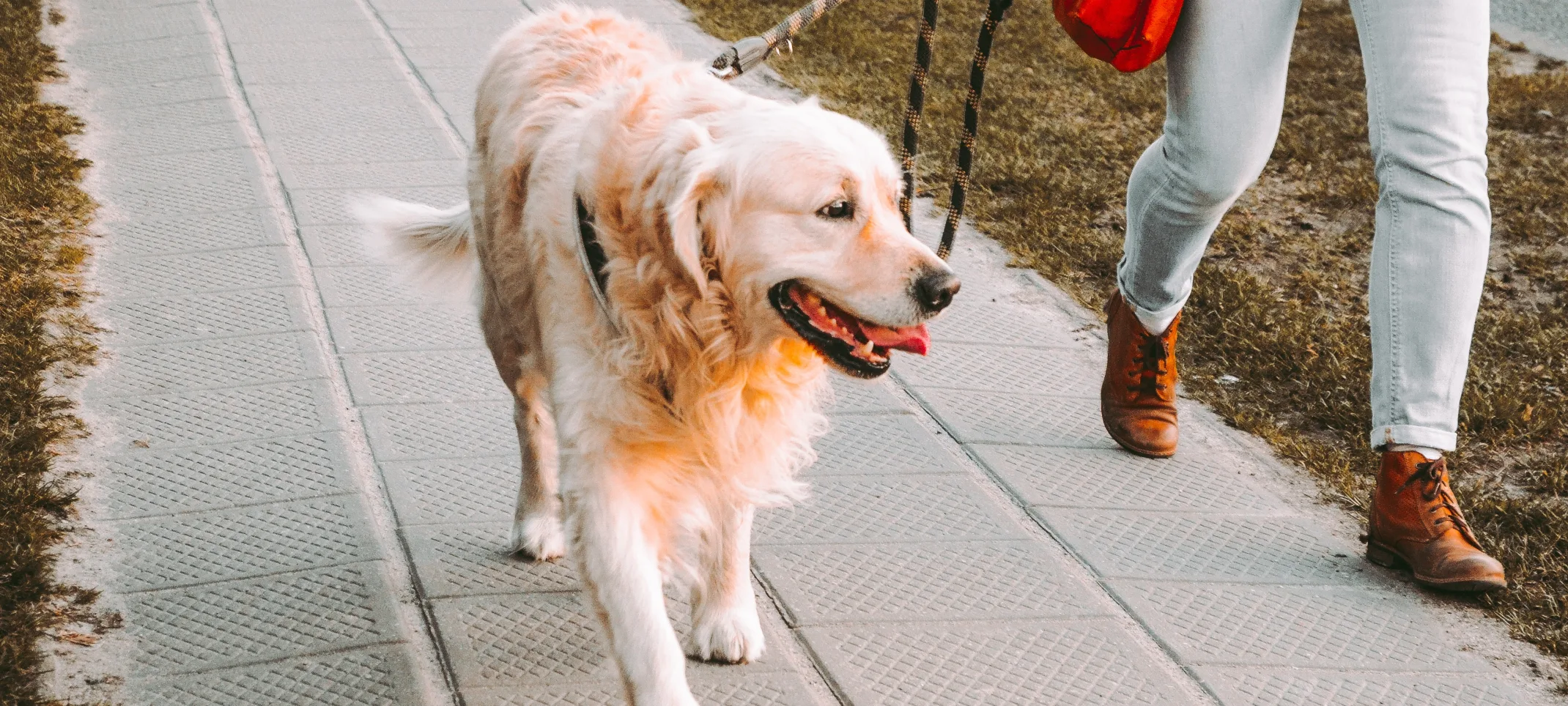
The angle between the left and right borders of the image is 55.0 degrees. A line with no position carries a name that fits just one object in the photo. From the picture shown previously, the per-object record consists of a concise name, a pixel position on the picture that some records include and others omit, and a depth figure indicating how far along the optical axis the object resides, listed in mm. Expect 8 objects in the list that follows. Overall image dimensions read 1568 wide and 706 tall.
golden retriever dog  2484
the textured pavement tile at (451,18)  7578
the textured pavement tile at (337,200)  5191
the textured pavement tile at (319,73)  6602
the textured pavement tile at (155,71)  6594
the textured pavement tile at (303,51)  6883
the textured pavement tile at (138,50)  6879
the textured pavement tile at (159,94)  6289
